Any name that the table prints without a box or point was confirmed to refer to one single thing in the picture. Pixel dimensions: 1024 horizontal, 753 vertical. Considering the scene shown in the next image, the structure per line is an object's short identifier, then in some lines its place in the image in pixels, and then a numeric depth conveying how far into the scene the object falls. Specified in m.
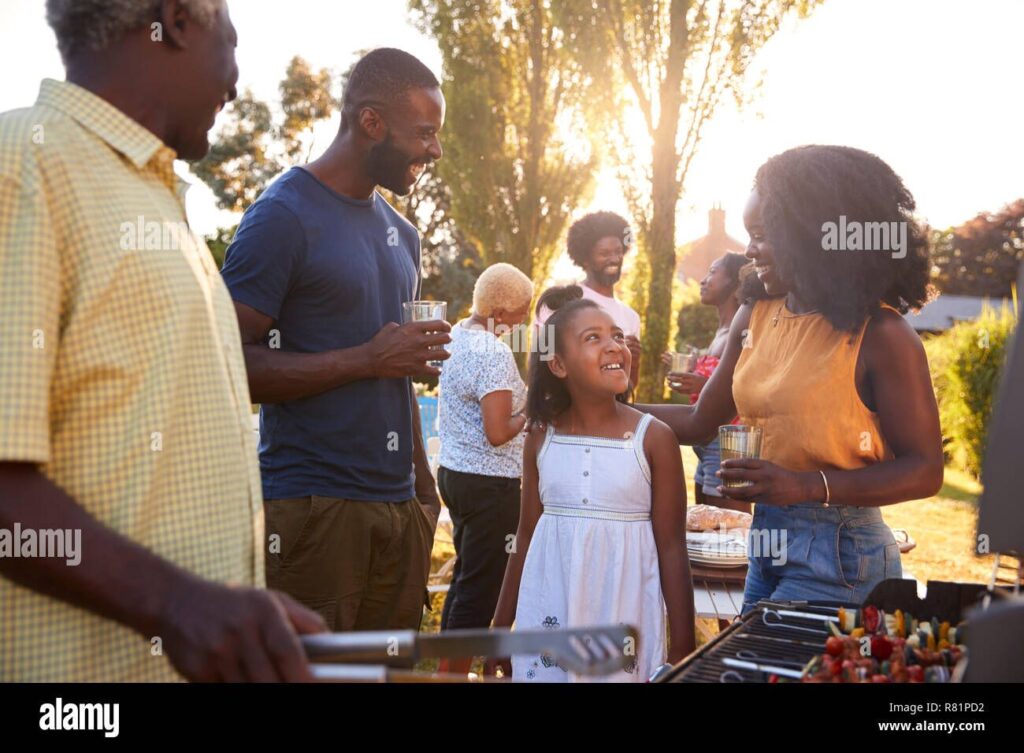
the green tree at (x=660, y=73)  13.69
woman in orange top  2.68
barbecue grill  1.87
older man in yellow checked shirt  1.25
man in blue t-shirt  2.86
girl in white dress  3.37
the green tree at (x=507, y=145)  19.00
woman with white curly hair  4.96
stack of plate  3.91
